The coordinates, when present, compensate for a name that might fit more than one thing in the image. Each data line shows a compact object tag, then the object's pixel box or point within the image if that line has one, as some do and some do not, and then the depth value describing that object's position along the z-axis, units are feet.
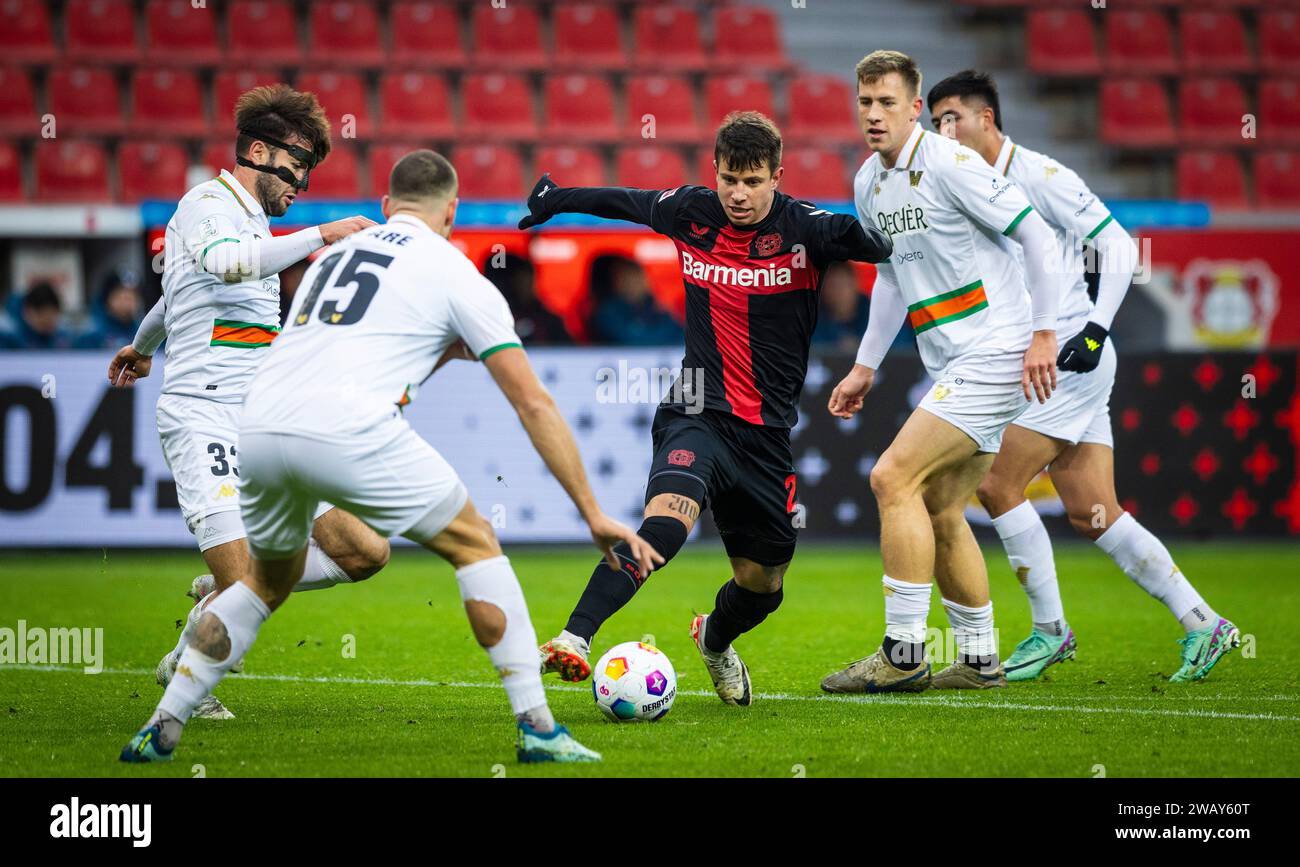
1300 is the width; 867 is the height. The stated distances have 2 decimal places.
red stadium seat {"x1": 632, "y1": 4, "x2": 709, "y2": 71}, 62.44
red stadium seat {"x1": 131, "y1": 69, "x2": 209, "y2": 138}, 56.95
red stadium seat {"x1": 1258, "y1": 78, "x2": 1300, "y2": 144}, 63.57
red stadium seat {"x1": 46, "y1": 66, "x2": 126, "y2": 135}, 56.34
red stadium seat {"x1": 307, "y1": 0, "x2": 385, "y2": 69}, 60.23
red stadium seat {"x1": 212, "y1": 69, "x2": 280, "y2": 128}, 56.90
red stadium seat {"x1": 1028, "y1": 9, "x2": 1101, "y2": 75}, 64.44
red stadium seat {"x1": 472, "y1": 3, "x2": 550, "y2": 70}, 61.62
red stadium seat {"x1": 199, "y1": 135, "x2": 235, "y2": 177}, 54.39
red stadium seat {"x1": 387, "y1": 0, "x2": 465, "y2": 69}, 61.31
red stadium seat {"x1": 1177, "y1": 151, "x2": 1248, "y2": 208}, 61.05
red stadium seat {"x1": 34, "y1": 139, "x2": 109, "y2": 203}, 54.34
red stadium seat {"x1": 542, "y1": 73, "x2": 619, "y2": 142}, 59.36
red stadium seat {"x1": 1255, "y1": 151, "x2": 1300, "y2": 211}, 61.52
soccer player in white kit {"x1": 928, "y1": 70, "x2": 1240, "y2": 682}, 23.07
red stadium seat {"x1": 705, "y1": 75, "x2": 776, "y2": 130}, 60.64
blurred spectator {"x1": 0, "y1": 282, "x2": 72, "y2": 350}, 43.50
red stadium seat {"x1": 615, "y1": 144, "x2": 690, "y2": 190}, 56.39
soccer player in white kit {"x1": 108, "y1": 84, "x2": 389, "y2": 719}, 19.24
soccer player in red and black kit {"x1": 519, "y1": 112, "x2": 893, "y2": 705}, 19.69
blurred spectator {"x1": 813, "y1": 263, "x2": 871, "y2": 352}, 45.39
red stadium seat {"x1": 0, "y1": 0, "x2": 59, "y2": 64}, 57.52
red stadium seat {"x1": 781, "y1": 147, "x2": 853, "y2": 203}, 56.49
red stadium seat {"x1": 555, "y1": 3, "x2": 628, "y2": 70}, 62.19
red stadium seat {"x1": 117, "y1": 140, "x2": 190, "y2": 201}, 54.65
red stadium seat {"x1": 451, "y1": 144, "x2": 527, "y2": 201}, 55.77
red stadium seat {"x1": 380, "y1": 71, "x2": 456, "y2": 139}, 58.44
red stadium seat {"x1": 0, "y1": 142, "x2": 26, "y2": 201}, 53.98
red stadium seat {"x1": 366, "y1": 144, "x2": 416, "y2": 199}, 55.21
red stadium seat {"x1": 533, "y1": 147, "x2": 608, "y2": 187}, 55.88
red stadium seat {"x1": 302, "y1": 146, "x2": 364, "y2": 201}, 55.26
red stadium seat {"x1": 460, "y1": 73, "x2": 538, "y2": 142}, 59.16
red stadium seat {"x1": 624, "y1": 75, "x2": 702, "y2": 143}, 59.36
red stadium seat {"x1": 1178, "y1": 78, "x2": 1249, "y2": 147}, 64.08
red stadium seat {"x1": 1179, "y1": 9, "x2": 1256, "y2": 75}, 65.67
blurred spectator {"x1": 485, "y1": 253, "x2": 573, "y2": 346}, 43.27
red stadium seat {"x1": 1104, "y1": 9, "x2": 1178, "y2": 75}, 65.26
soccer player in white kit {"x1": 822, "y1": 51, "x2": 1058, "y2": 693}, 20.51
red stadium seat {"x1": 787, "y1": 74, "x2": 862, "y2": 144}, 61.31
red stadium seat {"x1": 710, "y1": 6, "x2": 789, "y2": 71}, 63.93
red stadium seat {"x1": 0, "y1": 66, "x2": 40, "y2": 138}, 55.88
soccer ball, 18.85
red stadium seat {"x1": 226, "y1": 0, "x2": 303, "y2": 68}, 59.52
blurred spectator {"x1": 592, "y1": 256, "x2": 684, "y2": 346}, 44.21
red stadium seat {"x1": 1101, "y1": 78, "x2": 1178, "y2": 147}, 62.59
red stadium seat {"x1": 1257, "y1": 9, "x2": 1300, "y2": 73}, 65.77
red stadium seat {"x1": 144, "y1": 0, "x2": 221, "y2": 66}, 58.75
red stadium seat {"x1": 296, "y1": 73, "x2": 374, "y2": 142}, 57.31
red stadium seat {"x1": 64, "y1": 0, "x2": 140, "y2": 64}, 58.44
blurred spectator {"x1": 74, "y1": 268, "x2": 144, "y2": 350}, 42.98
